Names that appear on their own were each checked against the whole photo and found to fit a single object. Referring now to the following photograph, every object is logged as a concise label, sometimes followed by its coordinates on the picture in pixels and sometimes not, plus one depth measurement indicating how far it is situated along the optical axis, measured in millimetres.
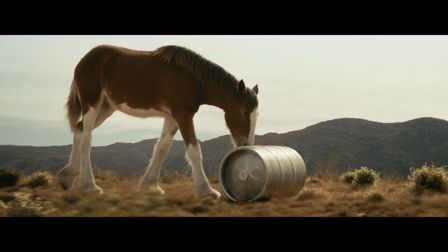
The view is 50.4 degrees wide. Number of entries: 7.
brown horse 10508
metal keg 9656
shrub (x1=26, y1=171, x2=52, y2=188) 13113
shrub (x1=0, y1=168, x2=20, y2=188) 13325
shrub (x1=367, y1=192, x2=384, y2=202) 9959
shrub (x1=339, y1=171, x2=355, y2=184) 14086
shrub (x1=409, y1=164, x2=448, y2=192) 11797
